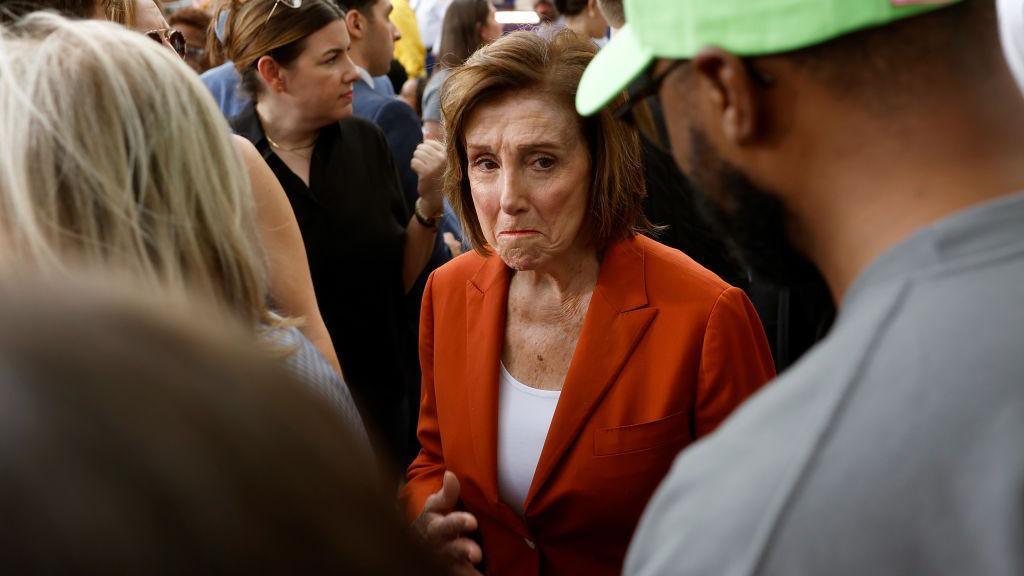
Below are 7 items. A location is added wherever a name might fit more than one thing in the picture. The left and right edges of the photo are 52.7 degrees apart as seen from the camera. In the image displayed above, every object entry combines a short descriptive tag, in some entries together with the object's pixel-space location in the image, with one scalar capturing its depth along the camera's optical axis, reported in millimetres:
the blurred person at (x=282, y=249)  2391
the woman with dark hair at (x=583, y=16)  5137
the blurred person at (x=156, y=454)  574
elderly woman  2211
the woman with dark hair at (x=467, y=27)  5953
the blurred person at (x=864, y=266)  964
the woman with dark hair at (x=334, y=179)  3609
